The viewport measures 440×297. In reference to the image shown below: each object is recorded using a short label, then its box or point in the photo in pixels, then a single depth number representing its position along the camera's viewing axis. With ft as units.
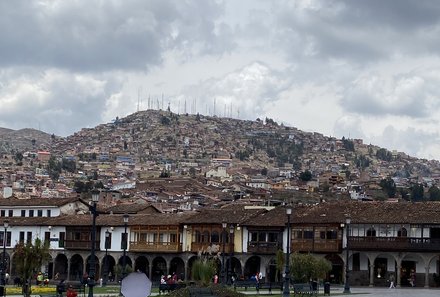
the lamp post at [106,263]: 206.50
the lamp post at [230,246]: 204.33
